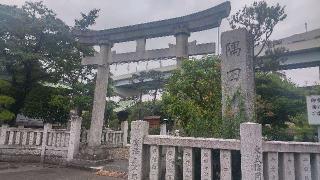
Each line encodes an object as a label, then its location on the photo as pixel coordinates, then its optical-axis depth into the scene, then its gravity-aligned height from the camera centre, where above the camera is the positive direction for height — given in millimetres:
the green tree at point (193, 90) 7191 +1188
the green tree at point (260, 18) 8953 +4253
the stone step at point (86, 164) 8270 -1609
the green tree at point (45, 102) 11194 +890
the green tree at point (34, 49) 10333 +3369
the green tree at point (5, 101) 9473 +720
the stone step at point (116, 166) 7930 -1637
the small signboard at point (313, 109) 4589 +376
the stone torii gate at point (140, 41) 8481 +3490
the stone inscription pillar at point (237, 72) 5345 +1315
